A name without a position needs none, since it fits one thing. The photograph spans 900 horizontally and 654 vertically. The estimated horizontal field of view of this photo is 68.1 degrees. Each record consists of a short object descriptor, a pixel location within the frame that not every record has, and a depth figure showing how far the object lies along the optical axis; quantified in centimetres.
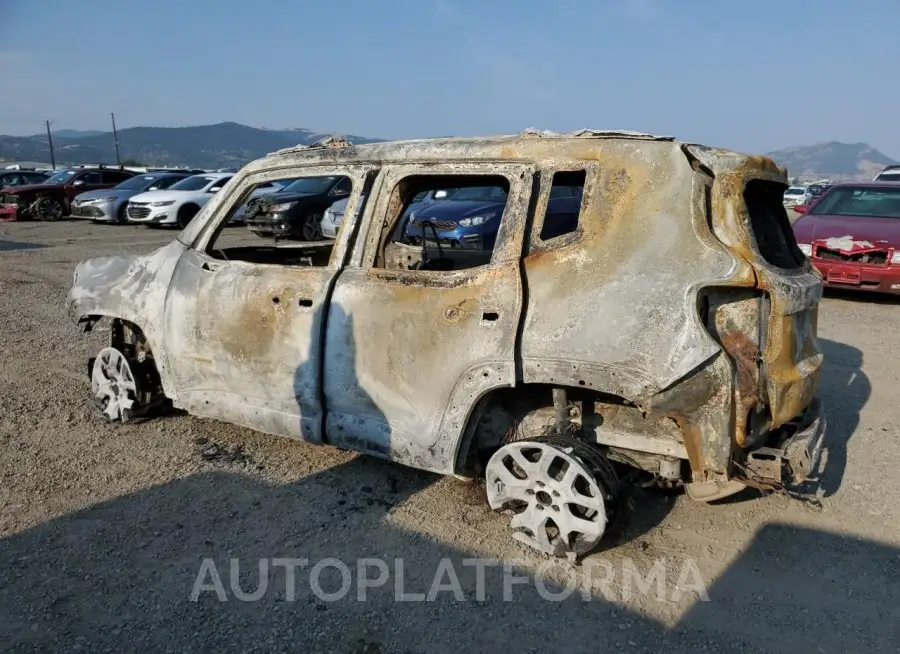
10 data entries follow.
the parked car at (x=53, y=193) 1956
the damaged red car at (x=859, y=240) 823
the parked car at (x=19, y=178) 2216
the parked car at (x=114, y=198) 1836
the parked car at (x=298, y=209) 1395
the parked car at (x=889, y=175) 1536
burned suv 294
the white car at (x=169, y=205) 1716
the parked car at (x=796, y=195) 3407
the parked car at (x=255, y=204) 1359
